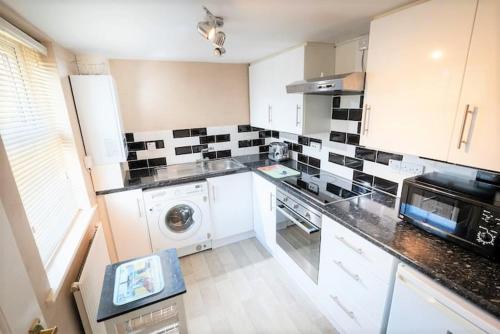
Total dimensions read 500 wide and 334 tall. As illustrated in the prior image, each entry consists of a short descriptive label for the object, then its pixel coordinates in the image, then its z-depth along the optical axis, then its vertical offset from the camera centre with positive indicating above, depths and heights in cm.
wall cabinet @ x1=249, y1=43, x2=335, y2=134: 188 +16
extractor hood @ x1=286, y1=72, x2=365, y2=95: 136 +13
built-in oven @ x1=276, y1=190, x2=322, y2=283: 168 -99
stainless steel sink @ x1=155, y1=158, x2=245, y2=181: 237 -64
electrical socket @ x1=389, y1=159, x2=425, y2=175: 151 -43
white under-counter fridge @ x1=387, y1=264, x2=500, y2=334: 82 -81
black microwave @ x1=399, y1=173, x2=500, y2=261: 93 -48
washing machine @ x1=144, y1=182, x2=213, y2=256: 220 -106
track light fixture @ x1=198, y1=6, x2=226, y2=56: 120 +42
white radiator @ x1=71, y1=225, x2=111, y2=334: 124 -101
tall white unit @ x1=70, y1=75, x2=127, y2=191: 177 -10
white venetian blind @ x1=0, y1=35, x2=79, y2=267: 111 -13
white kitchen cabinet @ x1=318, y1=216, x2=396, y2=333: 119 -101
